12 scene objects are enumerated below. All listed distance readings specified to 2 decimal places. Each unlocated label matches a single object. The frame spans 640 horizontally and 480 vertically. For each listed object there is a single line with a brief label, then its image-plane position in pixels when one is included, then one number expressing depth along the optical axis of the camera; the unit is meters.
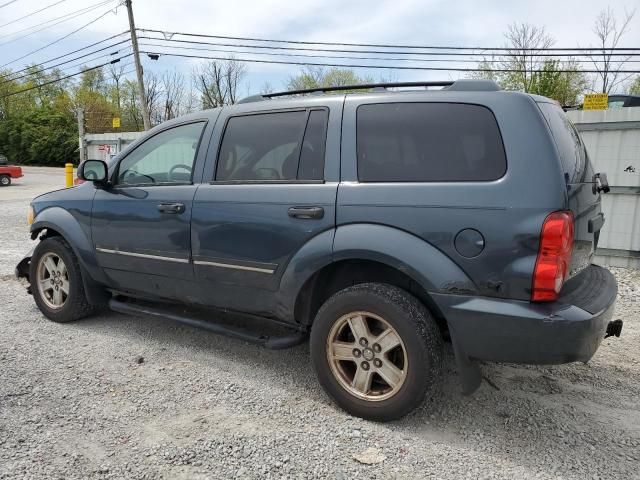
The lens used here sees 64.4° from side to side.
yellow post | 15.02
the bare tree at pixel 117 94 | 59.84
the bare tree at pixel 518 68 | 26.70
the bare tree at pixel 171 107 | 57.75
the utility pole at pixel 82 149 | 16.36
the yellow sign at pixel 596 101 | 7.26
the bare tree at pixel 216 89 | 53.84
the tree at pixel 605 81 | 26.53
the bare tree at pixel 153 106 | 59.34
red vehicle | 22.48
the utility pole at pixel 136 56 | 26.42
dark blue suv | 2.46
